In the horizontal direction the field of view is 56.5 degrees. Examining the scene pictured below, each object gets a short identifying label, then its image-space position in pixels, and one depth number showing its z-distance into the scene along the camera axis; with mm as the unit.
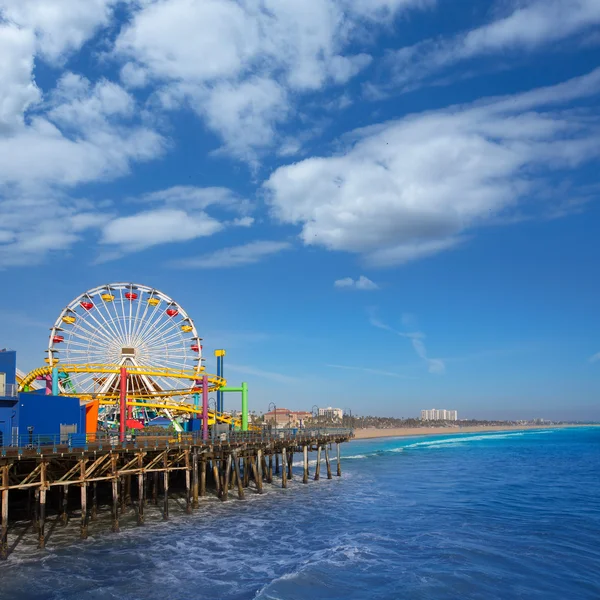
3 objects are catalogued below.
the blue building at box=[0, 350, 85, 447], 33375
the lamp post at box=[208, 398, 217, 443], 44000
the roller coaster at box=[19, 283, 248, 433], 57781
